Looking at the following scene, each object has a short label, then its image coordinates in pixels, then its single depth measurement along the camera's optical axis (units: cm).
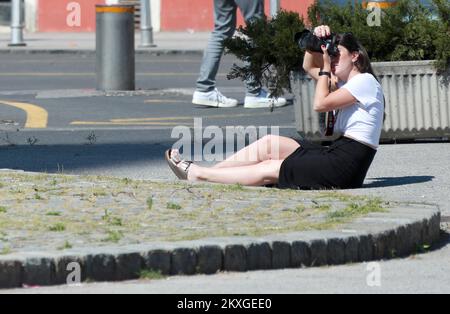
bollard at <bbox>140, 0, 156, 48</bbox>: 2556
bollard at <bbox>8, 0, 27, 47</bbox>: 2521
